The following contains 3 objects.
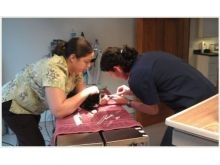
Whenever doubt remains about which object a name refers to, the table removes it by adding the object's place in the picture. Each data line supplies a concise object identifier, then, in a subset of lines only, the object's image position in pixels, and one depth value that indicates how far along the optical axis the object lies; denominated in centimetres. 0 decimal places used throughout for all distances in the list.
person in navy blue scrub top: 118
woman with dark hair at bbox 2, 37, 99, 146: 119
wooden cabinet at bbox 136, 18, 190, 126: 201
